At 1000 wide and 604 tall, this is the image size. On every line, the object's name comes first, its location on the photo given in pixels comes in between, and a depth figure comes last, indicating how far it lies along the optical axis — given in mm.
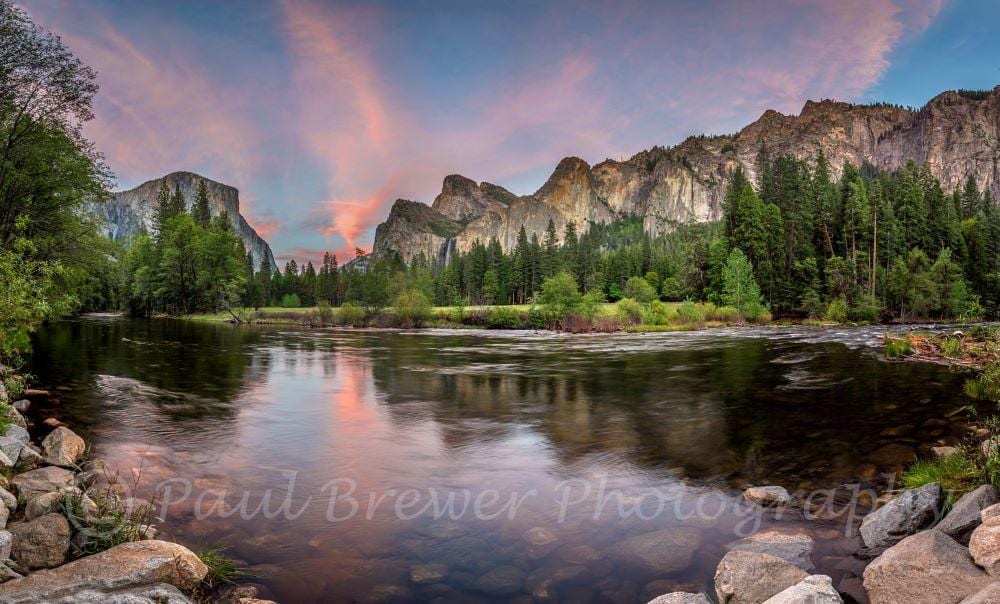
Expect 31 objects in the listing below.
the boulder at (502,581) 5734
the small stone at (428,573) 6012
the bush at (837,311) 56094
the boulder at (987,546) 4301
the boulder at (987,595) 3621
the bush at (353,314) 68250
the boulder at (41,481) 6871
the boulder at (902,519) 6082
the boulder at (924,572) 4328
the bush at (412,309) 65812
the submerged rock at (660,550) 6211
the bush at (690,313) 58031
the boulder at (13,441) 7959
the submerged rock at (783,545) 5945
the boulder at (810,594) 4215
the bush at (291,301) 130875
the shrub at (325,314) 71688
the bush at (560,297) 58688
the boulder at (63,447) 9070
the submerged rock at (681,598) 4767
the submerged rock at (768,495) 7922
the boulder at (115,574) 4398
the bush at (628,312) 56969
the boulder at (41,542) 5059
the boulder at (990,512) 4961
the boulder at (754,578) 4996
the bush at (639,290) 73812
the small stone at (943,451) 9127
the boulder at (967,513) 5219
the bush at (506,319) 64875
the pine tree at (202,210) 114056
